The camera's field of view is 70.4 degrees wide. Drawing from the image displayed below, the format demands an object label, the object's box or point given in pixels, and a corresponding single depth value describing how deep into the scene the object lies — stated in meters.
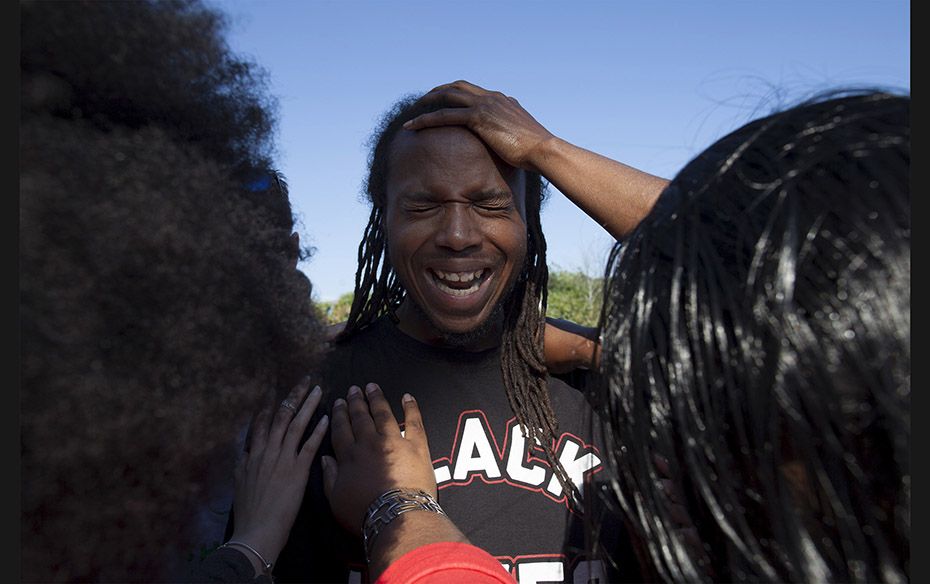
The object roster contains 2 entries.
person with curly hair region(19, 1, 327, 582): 0.27
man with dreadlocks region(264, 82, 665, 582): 0.56
